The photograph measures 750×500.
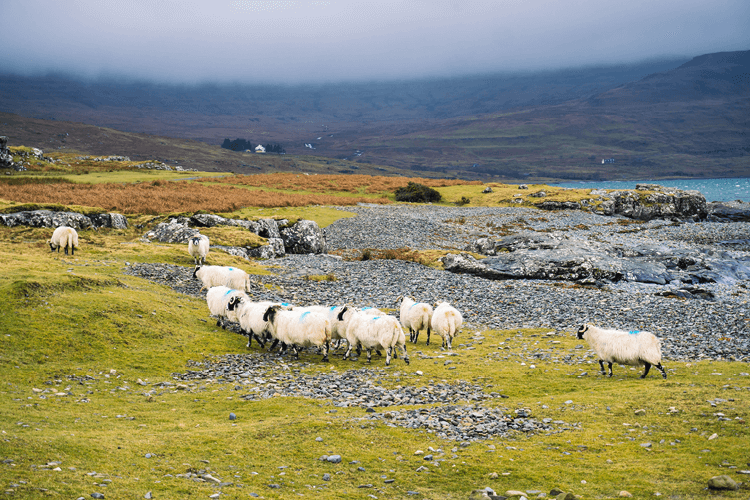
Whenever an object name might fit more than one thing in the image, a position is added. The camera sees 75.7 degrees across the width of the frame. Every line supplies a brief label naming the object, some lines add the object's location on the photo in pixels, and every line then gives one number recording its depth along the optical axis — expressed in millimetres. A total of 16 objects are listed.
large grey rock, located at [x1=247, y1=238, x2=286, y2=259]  39250
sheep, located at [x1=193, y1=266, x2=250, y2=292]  25219
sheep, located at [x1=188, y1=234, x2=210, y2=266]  30172
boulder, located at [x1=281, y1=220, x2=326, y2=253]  44625
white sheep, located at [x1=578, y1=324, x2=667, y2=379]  15148
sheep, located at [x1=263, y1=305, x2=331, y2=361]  17547
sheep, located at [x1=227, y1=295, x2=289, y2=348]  18734
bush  87875
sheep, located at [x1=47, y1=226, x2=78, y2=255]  29297
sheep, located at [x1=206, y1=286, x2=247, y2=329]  20791
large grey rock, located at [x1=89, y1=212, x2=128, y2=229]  38656
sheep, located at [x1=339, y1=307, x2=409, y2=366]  17266
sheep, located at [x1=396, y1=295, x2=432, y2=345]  20547
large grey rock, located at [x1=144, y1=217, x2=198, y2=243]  37688
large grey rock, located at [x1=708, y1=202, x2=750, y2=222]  77875
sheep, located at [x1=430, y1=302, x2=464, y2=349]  19734
